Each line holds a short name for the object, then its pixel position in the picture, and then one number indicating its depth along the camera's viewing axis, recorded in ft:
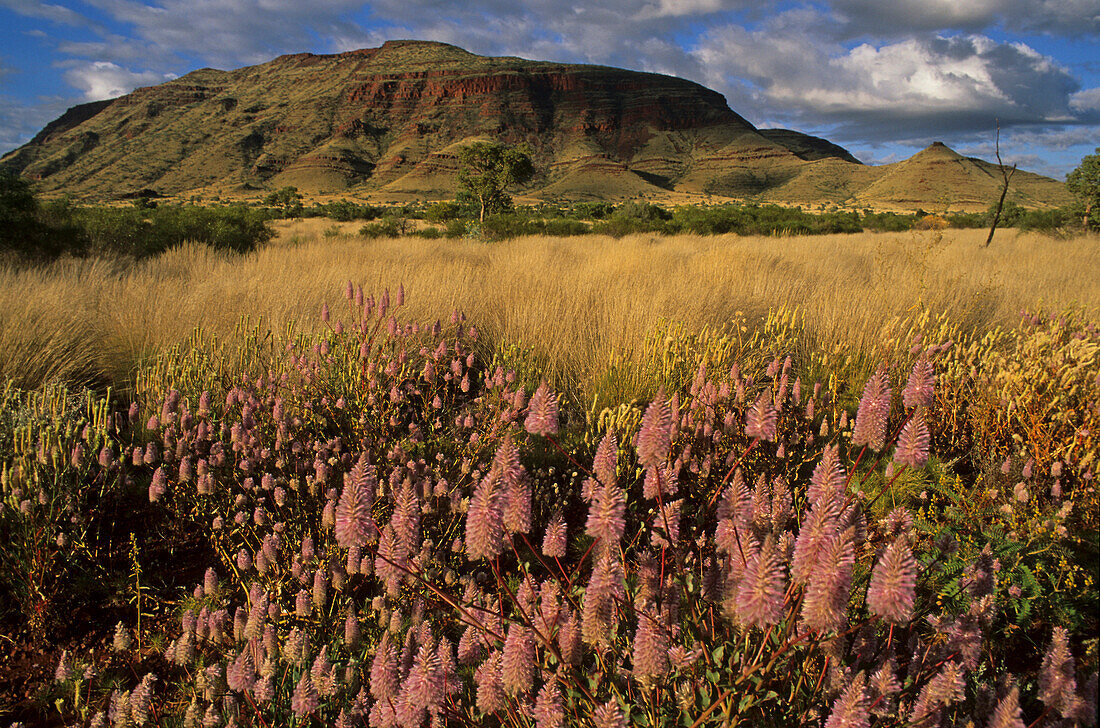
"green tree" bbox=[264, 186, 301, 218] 103.62
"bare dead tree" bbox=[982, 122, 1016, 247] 30.19
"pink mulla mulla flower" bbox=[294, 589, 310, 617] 5.84
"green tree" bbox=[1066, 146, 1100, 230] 53.62
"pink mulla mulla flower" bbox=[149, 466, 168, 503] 7.49
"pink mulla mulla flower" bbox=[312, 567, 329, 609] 5.91
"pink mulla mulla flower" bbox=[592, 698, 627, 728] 3.57
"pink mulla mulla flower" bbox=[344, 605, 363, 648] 5.15
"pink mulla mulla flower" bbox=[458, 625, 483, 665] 4.61
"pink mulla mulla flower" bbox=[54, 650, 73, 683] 5.24
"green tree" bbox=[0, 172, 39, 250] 24.67
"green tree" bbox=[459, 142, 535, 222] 86.43
